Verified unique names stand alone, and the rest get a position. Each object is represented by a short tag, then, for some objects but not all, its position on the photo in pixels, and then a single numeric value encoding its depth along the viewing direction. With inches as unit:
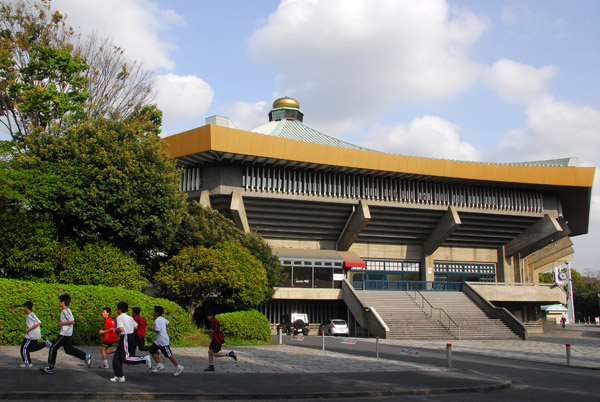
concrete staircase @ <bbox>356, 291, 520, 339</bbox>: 1302.2
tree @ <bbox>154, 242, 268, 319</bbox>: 952.3
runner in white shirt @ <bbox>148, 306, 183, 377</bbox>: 469.7
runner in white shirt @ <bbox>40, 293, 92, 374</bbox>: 437.1
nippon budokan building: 1414.9
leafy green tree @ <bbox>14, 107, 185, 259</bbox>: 834.9
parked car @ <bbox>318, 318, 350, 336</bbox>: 1353.3
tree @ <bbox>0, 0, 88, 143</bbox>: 944.3
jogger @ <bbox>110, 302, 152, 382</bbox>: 422.2
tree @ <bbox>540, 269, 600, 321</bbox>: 3560.5
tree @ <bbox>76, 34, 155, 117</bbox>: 1163.3
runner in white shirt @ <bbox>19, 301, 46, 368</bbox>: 450.3
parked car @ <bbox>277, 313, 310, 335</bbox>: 1430.2
